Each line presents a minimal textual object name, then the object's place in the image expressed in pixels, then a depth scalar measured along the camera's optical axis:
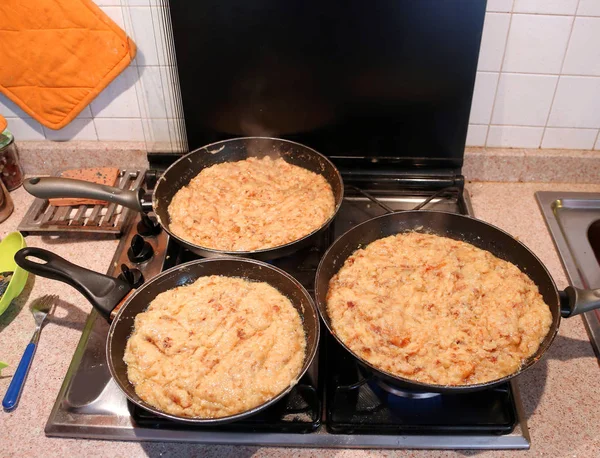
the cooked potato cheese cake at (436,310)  1.28
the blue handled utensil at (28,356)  1.33
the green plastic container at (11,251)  1.60
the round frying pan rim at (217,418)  1.09
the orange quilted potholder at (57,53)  1.72
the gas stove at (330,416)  1.24
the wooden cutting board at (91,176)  1.89
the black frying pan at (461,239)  1.19
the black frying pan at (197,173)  1.52
